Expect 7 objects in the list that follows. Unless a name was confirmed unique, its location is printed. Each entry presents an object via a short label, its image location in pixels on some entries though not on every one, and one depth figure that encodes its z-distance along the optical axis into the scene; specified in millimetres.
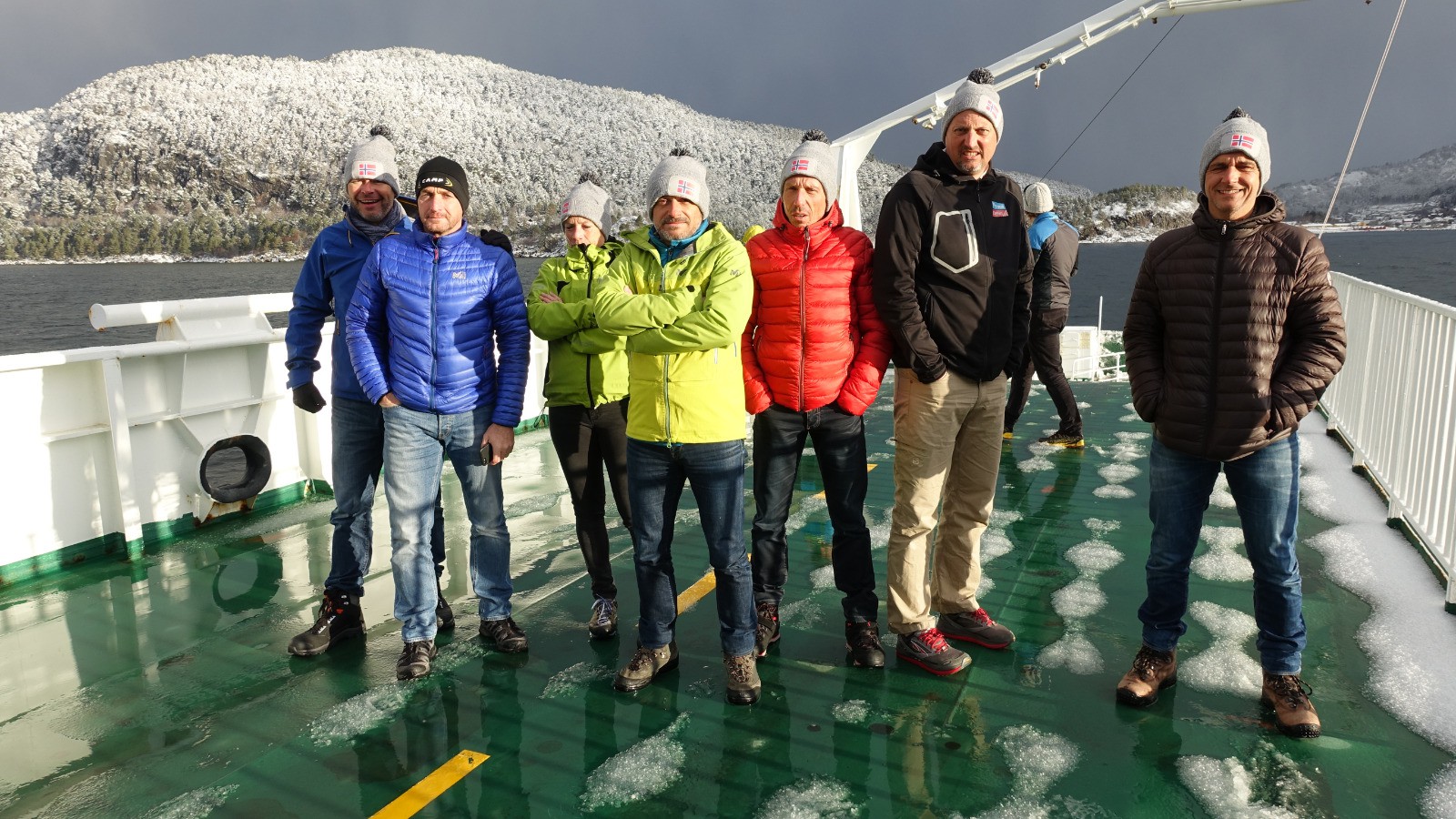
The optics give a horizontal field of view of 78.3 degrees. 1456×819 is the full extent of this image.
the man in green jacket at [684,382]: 2770
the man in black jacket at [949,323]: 2908
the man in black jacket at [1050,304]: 5750
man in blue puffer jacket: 3100
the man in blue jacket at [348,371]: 3350
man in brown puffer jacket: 2551
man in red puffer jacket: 2936
